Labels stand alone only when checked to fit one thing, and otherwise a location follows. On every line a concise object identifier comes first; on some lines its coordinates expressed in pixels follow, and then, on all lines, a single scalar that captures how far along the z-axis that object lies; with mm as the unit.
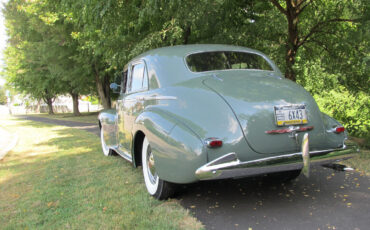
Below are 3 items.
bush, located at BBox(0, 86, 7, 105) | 112425
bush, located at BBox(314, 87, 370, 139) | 6848
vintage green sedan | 2734
